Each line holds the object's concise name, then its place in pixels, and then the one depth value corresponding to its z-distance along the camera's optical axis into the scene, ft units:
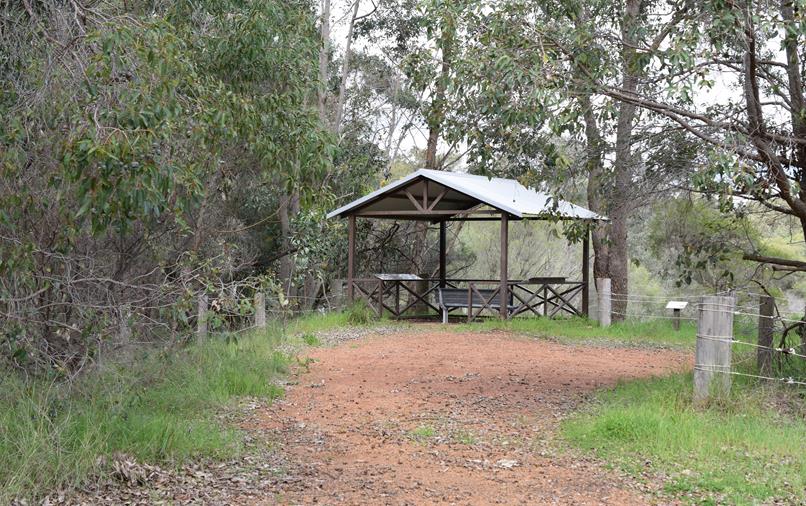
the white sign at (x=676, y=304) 54.68
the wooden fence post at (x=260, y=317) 42.37
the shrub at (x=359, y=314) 57.77
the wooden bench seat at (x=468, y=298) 59.16
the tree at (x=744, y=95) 26.08
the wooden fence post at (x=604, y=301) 57.00
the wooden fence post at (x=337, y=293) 65.32
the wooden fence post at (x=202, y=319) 23.90
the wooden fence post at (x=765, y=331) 29.25
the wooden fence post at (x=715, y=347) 25.40
